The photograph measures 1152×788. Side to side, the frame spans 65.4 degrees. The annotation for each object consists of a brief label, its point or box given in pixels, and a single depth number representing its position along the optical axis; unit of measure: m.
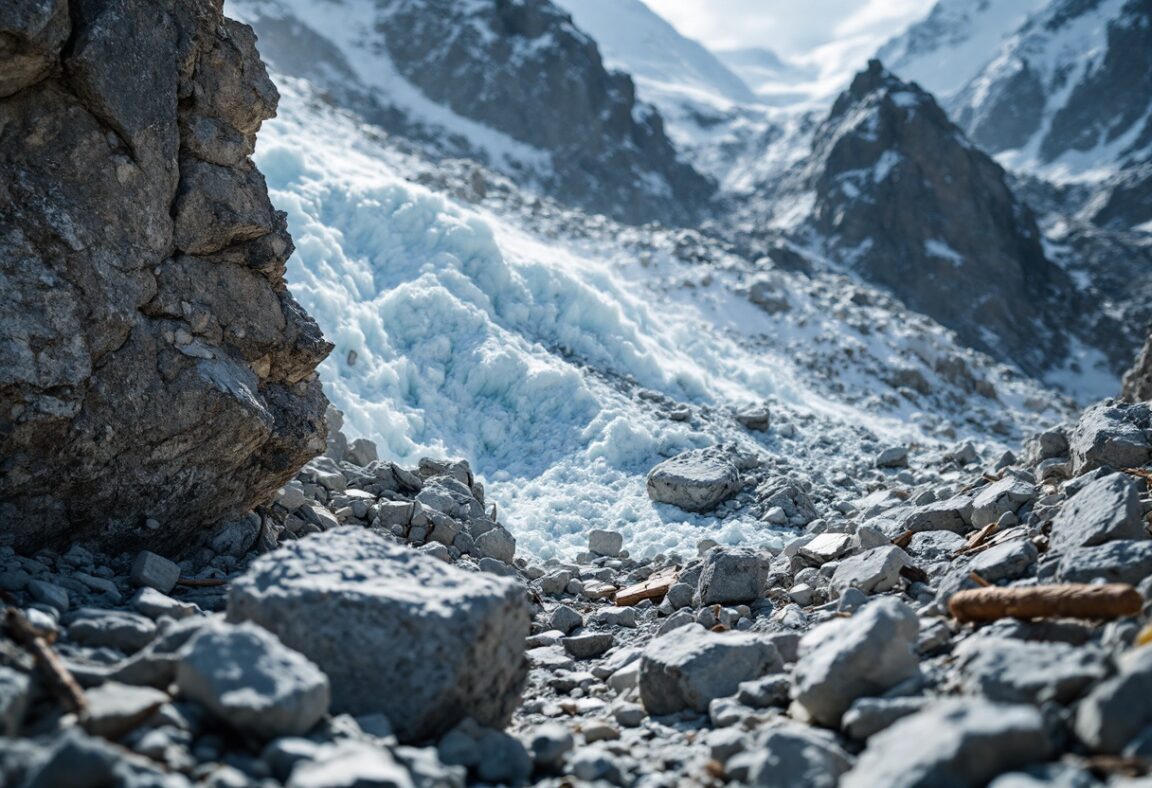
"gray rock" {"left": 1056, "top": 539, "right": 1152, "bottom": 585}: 4.42
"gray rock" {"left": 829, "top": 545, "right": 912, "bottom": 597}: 6.00
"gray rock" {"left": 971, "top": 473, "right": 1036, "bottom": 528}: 6.78
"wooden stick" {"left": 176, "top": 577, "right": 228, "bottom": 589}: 5.80
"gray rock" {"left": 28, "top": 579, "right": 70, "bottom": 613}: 4.63
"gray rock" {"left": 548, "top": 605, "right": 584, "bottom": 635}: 6.85
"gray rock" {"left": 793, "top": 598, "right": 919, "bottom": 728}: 3.84
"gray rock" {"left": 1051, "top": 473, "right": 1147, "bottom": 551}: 4.81
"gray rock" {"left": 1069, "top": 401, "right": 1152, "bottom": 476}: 6.79
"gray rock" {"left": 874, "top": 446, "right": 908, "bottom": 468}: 13.59
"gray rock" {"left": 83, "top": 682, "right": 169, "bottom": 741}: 3.17
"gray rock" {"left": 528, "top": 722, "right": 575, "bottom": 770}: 3.86
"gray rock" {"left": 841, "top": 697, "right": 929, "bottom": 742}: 3.58
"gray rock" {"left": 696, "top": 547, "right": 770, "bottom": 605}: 6.85
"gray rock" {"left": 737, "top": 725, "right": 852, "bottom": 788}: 3.22
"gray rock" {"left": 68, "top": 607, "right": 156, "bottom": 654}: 4.16
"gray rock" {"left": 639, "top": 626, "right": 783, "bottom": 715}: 4.59
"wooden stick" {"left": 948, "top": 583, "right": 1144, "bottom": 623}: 4.02
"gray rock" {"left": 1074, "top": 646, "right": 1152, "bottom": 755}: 2.98
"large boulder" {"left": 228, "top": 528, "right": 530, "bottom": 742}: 3.86
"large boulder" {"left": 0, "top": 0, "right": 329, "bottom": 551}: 5.32
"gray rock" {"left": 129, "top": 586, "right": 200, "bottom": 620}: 4.71
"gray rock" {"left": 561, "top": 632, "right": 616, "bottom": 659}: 6.29
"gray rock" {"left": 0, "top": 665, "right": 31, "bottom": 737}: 3.06
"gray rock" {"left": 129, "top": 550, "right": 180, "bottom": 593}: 5.45
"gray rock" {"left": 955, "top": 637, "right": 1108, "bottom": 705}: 3.29
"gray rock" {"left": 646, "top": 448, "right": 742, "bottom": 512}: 10.84
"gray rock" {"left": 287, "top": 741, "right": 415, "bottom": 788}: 2.88
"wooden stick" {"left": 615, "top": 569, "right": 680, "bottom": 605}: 7.59
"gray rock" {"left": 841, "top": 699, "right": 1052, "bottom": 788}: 2.87
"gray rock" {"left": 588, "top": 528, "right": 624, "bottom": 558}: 9.59
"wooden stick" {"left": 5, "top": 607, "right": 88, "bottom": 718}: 3.32
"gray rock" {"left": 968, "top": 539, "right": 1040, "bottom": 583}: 5.23
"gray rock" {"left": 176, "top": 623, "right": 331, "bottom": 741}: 3.24
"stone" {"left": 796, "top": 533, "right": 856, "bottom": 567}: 7.45
